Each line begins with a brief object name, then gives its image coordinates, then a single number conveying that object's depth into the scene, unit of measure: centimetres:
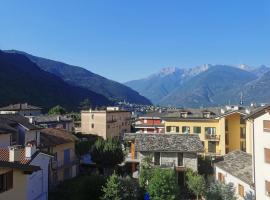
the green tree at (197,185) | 2833
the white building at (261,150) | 2230
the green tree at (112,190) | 2314
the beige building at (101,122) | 6210
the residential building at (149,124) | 7490
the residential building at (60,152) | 3034
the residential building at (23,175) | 1297
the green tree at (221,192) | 2530
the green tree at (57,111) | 7984
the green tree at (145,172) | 2745
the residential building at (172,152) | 3234
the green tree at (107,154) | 3711
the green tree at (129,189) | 2409
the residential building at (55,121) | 5220
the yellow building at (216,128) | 4373
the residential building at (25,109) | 7039
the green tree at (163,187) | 2431
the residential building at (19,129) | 2558
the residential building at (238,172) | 2445
